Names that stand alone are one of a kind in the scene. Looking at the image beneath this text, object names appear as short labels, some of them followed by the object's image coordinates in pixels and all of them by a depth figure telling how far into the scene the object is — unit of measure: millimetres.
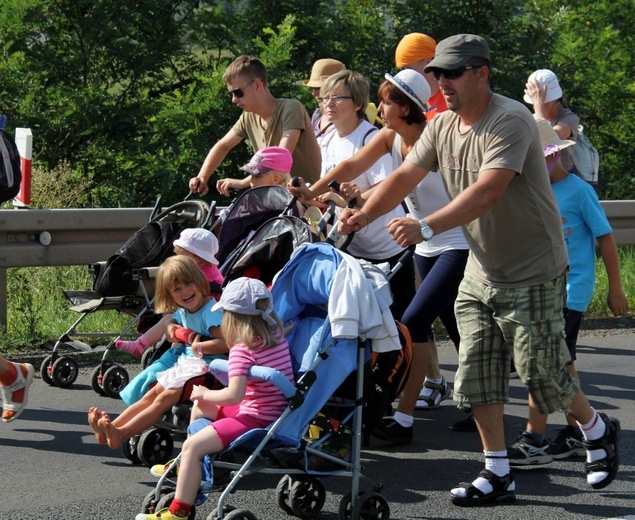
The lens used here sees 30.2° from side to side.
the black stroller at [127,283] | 7391
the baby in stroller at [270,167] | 7023
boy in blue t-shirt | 6082
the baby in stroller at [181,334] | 5641
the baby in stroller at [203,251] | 6281
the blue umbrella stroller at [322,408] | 4938
